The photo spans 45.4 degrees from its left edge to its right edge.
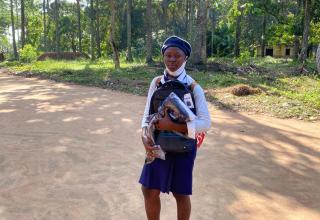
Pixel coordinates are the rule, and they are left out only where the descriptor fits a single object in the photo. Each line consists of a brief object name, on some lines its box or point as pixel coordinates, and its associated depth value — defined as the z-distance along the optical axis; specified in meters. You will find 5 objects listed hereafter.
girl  2.62
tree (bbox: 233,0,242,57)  28.04
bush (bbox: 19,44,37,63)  28.24
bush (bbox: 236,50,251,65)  20.44
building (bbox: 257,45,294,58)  39.53
